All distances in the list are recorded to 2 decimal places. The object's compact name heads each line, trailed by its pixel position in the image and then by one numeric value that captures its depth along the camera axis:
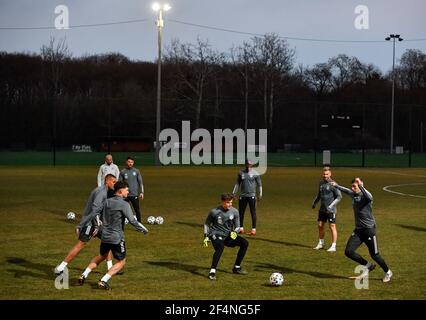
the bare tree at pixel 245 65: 82.69
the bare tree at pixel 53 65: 91.94
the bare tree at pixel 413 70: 108.56
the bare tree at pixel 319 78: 101.88
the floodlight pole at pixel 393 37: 79.31
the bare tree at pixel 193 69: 79.44
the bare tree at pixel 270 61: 82.50
